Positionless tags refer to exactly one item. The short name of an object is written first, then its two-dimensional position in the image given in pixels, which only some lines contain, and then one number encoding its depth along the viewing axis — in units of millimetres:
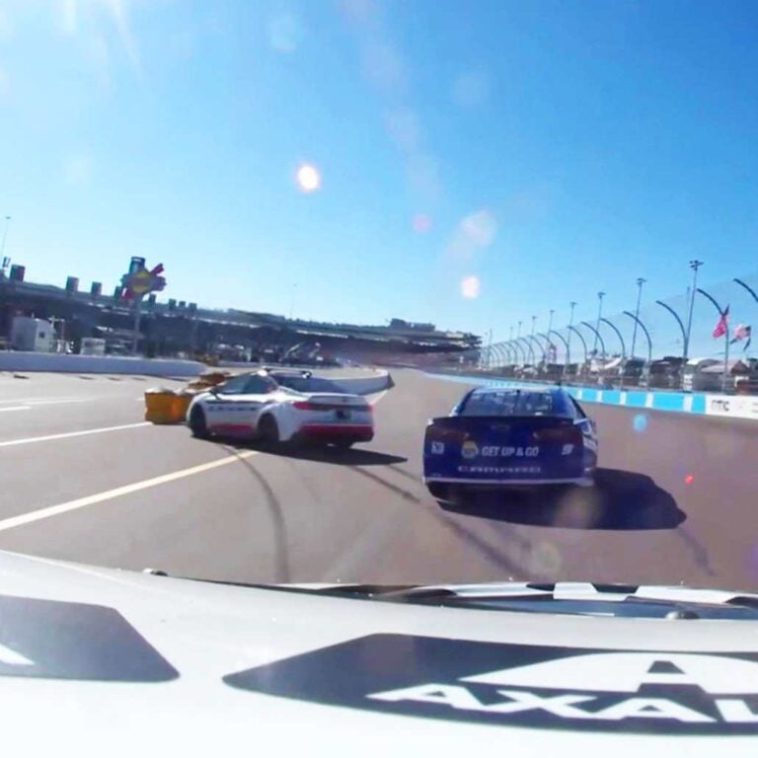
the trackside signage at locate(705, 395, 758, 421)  29391
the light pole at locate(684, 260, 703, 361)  47375
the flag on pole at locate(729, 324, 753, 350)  41219
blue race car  9156
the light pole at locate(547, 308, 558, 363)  67250
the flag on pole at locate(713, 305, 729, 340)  41750
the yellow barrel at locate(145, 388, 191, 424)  18234
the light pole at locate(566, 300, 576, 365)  63444
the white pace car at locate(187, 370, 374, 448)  13859
